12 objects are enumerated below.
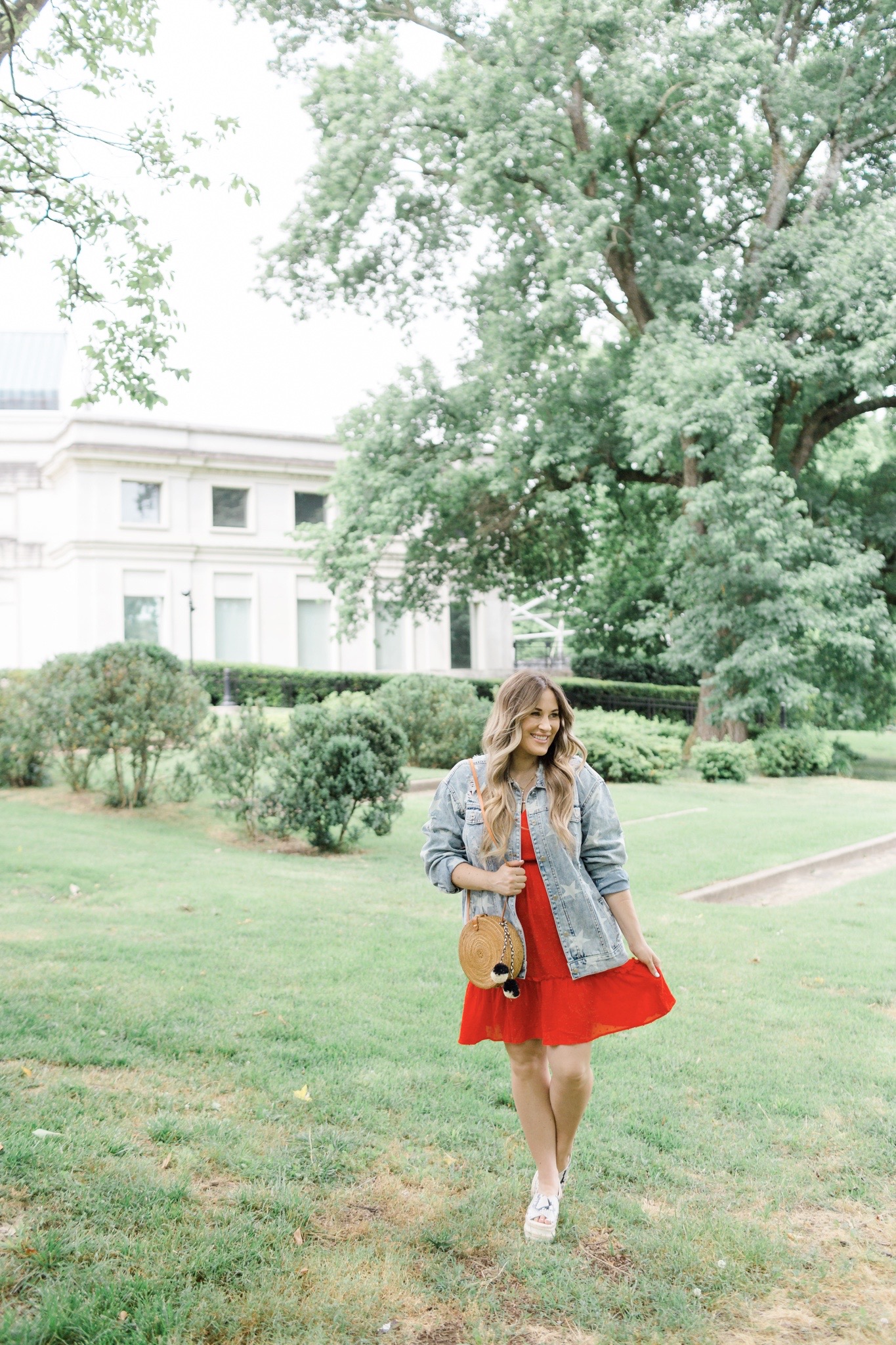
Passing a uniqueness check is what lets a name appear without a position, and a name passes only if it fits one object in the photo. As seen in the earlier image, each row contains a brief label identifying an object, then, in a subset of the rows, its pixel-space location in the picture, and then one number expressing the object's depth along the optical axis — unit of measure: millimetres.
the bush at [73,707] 12305
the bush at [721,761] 20359
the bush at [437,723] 18578
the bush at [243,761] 11031
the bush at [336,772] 10672
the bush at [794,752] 22172
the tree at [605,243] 18812
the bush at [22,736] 13070
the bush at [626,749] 19094
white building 32844
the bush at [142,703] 12156
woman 3588
